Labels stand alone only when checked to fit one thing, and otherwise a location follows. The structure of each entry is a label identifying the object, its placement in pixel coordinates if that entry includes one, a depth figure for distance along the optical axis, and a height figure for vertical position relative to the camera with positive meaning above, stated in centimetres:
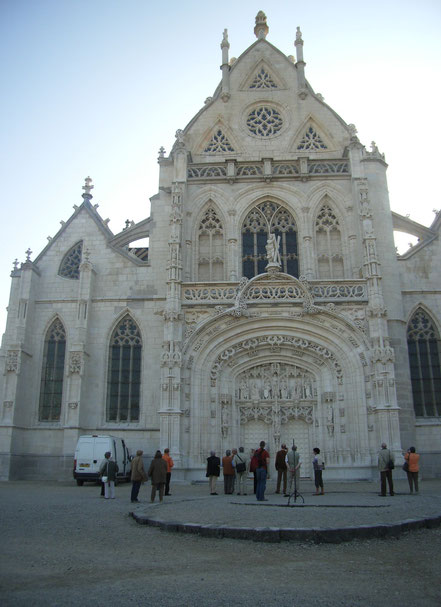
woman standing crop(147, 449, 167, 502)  1362 -40
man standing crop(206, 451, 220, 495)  1625 -36
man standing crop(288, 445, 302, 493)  1449 -12
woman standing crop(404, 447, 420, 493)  1561 -27
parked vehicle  1939 +14
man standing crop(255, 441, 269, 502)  1361 -34
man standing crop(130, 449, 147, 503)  1356 -44
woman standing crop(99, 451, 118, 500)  1440 -49
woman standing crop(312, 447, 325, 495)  1519 -42
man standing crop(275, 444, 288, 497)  1610 -16
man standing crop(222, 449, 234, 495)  1644 -48
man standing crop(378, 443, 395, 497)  1470 -23
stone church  2188 +574
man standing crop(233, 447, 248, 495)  1608 -27
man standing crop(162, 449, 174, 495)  1587 -28
